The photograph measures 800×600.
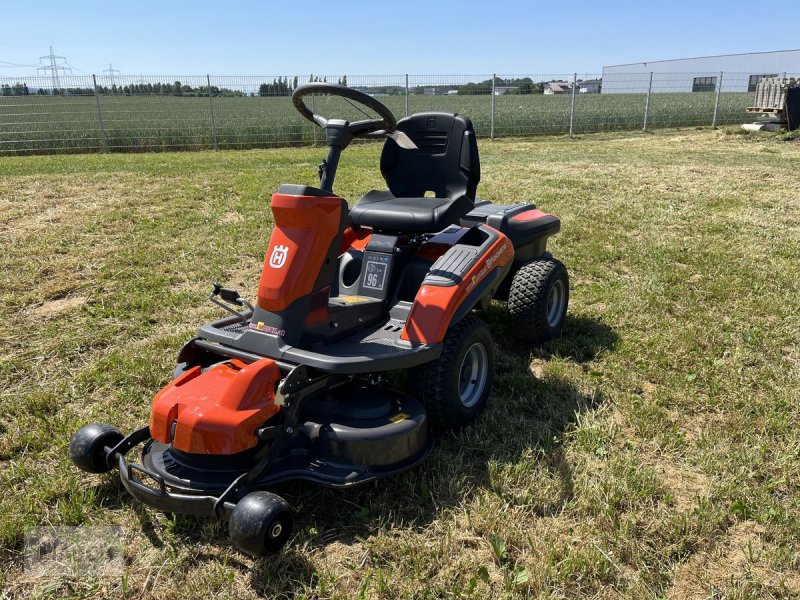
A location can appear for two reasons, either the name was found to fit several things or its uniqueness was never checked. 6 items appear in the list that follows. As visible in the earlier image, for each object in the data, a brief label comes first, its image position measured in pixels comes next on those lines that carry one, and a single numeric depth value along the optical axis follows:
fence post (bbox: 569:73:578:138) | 17.66
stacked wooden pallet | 15.43
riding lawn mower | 2.32
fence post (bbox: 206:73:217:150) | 14.56
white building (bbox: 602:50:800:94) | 22.22
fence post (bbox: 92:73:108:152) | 14.17
